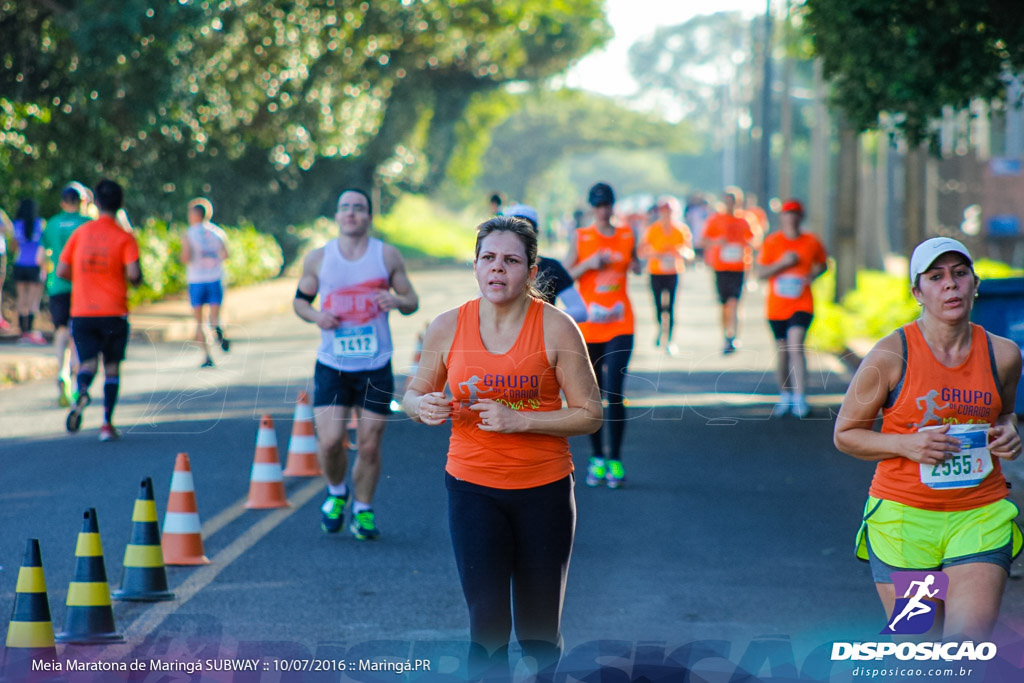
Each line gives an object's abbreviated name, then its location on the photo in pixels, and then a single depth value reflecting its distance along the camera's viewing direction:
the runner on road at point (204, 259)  32.59
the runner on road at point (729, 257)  36.53
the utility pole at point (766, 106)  75.19
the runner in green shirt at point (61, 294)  25.72
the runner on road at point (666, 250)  36.62
